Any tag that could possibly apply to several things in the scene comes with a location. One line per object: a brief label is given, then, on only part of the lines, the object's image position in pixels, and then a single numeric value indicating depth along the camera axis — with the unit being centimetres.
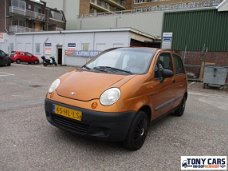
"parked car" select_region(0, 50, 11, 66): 1826
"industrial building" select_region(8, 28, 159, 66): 2189
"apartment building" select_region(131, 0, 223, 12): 3098
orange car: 327
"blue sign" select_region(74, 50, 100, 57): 2352
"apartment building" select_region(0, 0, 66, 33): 3581
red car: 2496
